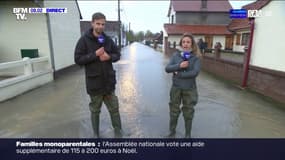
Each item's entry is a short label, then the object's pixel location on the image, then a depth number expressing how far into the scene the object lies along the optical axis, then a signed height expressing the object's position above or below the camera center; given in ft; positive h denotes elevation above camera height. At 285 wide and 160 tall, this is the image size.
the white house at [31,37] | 24.08 -0.07
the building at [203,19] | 84.74 +7.90
